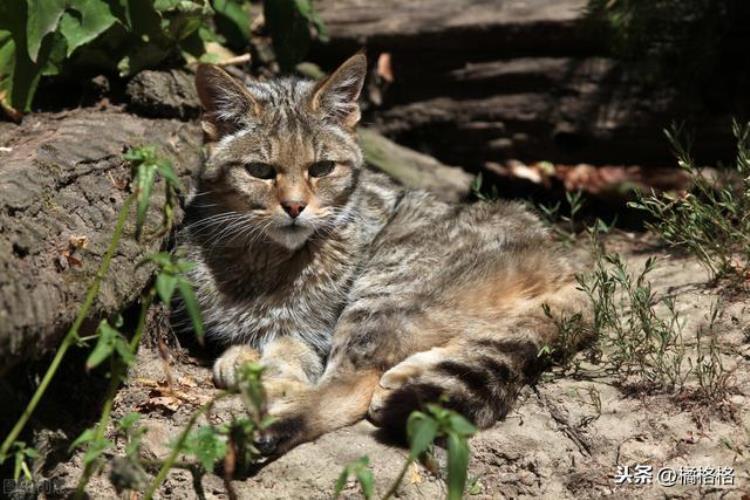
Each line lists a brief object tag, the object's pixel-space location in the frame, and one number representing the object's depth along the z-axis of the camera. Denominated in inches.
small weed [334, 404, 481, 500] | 197.6
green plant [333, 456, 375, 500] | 214.5
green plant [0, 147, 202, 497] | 222.7
